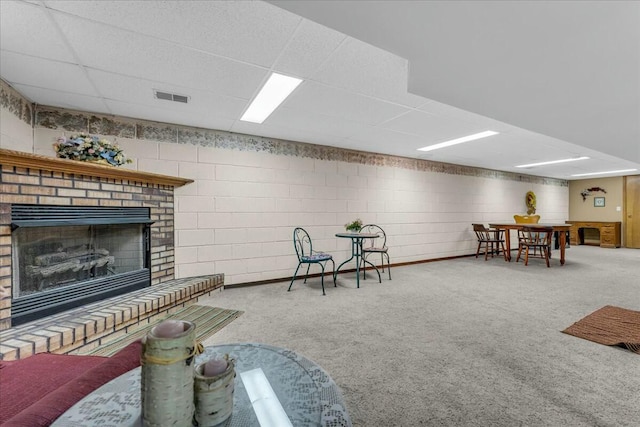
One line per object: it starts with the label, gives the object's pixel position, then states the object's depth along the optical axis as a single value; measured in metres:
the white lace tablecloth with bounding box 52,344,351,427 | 0.72
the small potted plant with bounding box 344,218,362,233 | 4.40
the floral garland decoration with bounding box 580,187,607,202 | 8.61
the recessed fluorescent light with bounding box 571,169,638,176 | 7.01
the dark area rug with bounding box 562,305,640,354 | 2.27
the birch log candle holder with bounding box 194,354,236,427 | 0.70
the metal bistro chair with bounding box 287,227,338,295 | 4.24
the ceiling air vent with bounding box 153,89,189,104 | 2.71
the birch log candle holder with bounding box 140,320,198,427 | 0.64
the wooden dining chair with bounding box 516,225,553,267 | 5.41
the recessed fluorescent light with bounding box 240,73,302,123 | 2.49
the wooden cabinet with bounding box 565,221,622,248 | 7.94
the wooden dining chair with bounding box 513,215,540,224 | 6.62
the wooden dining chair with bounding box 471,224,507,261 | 6.15
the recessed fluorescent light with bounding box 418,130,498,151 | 3.99
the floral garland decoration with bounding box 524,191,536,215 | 7.89
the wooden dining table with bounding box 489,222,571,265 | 5.47
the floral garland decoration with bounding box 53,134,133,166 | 2.45
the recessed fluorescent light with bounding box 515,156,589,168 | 5.59
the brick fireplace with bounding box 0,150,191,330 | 2.00
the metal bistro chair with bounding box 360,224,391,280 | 5.12
